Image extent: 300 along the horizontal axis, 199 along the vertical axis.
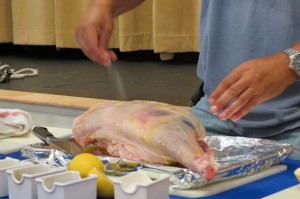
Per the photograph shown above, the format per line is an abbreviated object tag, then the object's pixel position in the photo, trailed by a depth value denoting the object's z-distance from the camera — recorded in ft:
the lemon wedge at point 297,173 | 6.34
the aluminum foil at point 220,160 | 6.28
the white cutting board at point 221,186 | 6.23
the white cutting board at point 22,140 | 7.39
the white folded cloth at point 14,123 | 7.76
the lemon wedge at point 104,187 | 5.97
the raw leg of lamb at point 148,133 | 6.43
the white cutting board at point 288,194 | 6.11
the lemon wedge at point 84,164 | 6.05
